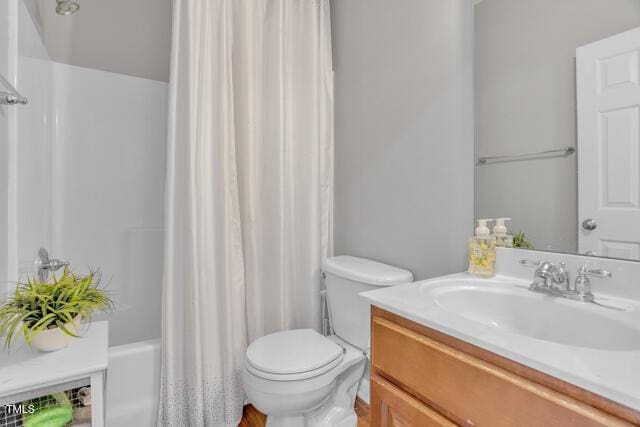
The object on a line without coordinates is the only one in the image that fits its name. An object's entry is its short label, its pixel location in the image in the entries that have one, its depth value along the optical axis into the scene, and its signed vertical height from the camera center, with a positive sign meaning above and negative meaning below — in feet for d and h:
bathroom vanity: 1.77 -0.95
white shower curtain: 4.64 +0.40
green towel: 2.50 -1.55
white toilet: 3.89 -1.84
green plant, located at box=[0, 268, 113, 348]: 2.67 -0.80
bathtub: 4.44 -2.36
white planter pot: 2.80 -1.08
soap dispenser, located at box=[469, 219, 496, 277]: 3.70 -0.45
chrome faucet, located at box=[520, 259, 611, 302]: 2.93 -0.63
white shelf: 2.43 -1.22
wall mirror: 2.96 +0.95
